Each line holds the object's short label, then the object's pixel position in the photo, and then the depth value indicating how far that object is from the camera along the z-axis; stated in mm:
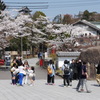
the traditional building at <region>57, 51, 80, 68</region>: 29483
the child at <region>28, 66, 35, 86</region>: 17867
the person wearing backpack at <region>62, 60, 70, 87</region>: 17016
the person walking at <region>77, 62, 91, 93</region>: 14680
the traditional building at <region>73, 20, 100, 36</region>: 70500
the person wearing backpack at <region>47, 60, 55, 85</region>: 18188
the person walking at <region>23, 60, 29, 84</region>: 18391
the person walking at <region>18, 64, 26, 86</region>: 17945
